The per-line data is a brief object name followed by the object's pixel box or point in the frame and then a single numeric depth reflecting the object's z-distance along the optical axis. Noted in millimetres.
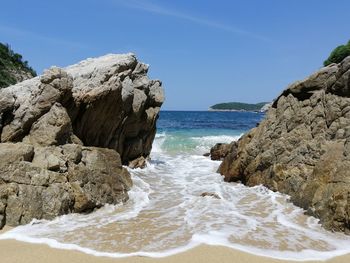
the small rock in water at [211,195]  13159
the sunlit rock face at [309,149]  10562
